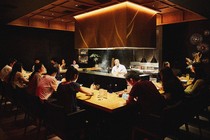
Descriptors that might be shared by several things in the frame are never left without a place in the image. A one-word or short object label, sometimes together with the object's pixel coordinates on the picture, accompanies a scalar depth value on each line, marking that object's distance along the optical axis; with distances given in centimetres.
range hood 414
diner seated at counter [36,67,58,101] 324
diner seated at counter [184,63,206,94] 336
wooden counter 249
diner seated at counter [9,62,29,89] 450
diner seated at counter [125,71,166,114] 251
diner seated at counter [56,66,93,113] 260
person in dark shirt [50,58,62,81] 493
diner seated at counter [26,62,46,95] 366
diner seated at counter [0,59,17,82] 533
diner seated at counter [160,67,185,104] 290
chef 605
